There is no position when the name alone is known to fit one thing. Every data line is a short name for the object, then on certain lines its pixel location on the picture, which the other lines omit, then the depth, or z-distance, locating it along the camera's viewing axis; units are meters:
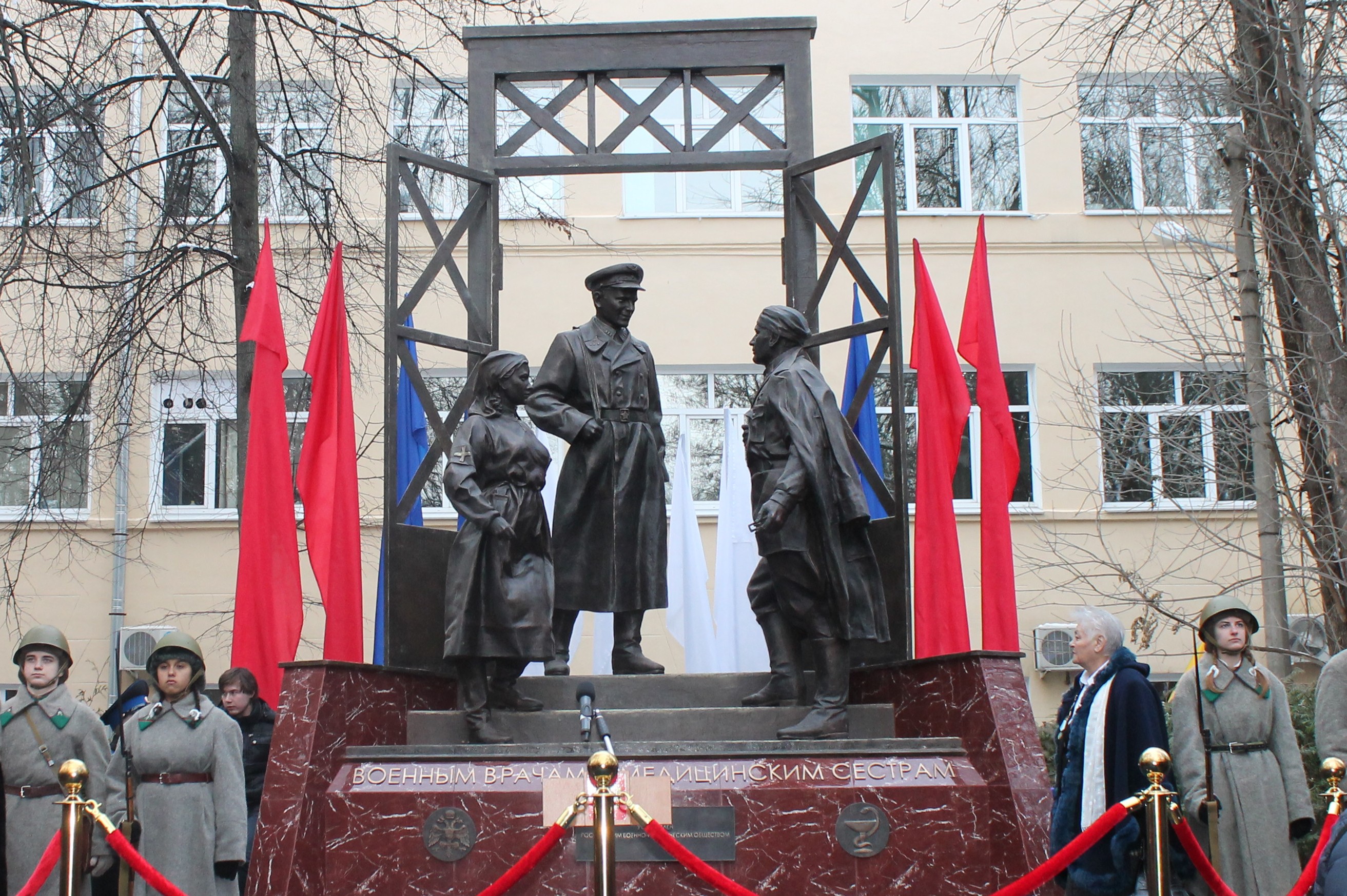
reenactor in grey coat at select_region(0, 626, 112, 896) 7.03
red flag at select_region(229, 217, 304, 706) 9.73
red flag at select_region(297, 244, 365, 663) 9.31
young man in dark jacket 7.89
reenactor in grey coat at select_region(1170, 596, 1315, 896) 6.88
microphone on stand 6.59
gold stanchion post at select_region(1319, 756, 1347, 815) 5.84
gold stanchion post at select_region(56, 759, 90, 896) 5.46
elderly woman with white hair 5.93
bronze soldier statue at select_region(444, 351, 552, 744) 7.89
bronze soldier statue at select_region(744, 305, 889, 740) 7.92
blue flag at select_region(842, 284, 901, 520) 10.64
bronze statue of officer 8.95
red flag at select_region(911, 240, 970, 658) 9.35
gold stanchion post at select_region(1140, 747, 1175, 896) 5.26
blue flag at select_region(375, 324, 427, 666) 11.30
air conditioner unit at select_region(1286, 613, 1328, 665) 15.17
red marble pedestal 6.88
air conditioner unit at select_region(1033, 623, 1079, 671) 16.98
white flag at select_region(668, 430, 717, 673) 13.49
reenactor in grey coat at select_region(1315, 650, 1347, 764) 6.65
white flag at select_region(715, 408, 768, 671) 13.23
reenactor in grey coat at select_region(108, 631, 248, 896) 6.84
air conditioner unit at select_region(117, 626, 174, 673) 16.86
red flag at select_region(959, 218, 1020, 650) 9.59
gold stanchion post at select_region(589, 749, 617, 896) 5.18
